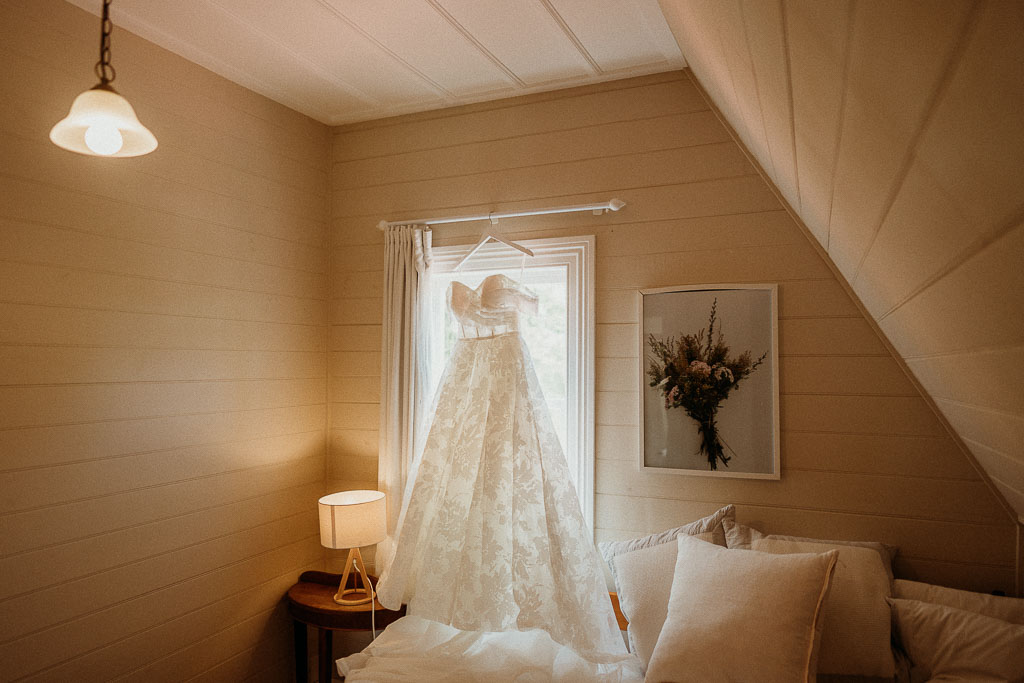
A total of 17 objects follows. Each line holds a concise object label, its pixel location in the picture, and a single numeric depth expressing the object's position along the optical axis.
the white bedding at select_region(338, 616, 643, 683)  2.09
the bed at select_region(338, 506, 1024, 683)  1.78
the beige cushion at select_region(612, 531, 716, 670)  2.14
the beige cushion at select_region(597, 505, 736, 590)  2.37
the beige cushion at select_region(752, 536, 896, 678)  1.88
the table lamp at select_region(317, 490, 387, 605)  2.80
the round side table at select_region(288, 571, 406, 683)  2.72
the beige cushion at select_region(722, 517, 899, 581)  2.19
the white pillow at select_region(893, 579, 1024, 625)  1.87
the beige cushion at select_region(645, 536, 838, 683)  1.77
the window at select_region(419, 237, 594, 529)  2.75
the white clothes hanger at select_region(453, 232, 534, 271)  2.72
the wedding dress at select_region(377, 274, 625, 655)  2.31
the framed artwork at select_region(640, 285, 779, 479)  2.45
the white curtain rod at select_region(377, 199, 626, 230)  2.70
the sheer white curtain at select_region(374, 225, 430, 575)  3.02
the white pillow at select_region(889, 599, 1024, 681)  1.70
